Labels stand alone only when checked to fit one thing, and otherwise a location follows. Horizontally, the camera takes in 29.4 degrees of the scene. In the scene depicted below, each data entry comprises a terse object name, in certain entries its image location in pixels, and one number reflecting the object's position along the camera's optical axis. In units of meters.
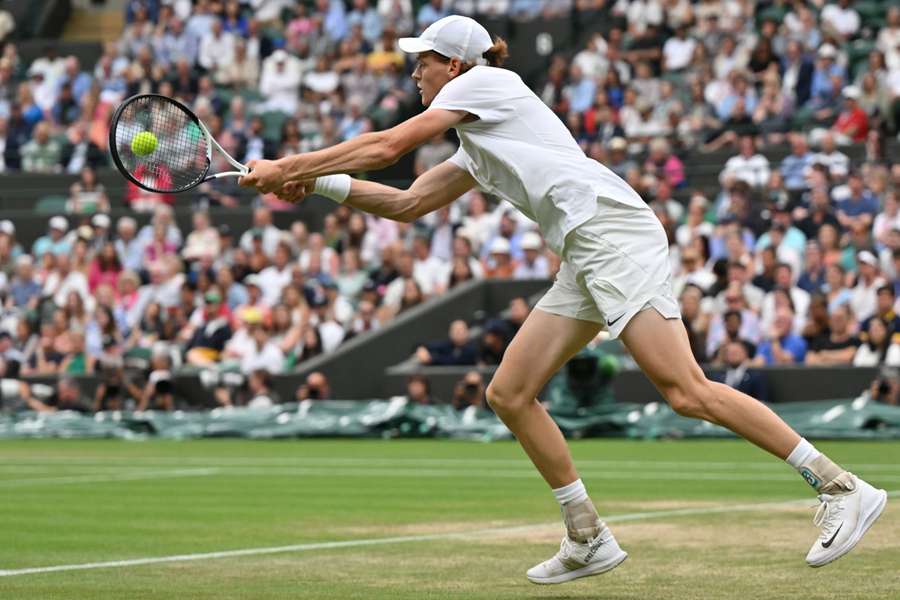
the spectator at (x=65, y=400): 23.41
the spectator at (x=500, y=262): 22.81
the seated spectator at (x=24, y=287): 26.19
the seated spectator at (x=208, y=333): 23.62
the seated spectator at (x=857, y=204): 20.55
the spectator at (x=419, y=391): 20.56
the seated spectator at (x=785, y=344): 19.31
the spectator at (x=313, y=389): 21.91
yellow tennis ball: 7.83
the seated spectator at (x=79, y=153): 29.41
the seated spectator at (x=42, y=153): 29.86
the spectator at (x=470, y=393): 20.17
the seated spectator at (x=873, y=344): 18.56
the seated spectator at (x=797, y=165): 21.88
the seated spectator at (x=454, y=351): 21.31
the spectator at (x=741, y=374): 18.64
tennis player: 6.92
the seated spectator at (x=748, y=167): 22.28
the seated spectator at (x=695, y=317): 19.53
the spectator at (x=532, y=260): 22.56
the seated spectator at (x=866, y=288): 19.09
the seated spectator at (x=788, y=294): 19.61
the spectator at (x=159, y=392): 22.91
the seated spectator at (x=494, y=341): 20.69
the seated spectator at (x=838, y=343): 18.98
